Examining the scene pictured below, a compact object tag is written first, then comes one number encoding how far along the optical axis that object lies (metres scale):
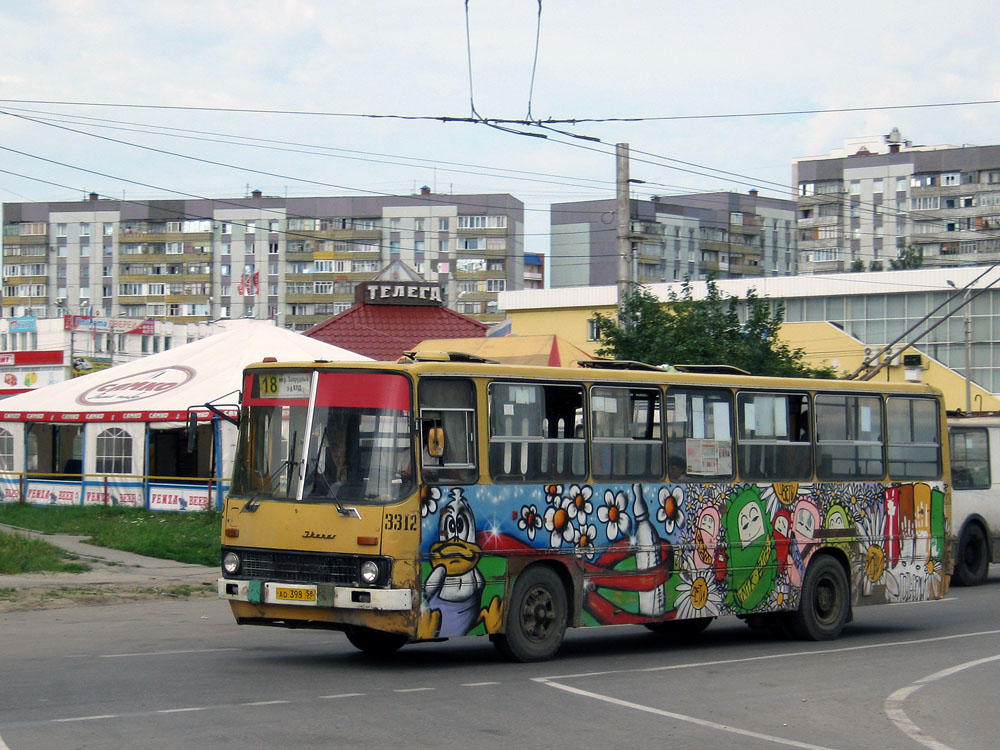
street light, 53.67
